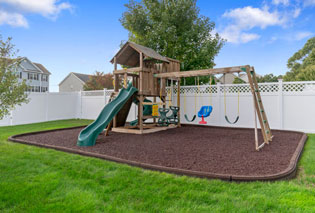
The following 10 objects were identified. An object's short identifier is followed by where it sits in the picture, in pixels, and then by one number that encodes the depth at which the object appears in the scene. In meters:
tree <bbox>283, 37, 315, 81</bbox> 21.67
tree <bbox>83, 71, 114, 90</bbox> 24.92
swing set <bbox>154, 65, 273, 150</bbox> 5.15
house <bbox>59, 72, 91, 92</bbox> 33.50
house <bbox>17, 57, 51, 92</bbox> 28.62
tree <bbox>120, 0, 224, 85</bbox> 11.62
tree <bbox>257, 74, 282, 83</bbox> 28.79
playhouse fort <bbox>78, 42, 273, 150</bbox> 6.16
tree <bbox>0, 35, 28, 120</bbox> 4.26
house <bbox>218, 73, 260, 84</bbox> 36.42
